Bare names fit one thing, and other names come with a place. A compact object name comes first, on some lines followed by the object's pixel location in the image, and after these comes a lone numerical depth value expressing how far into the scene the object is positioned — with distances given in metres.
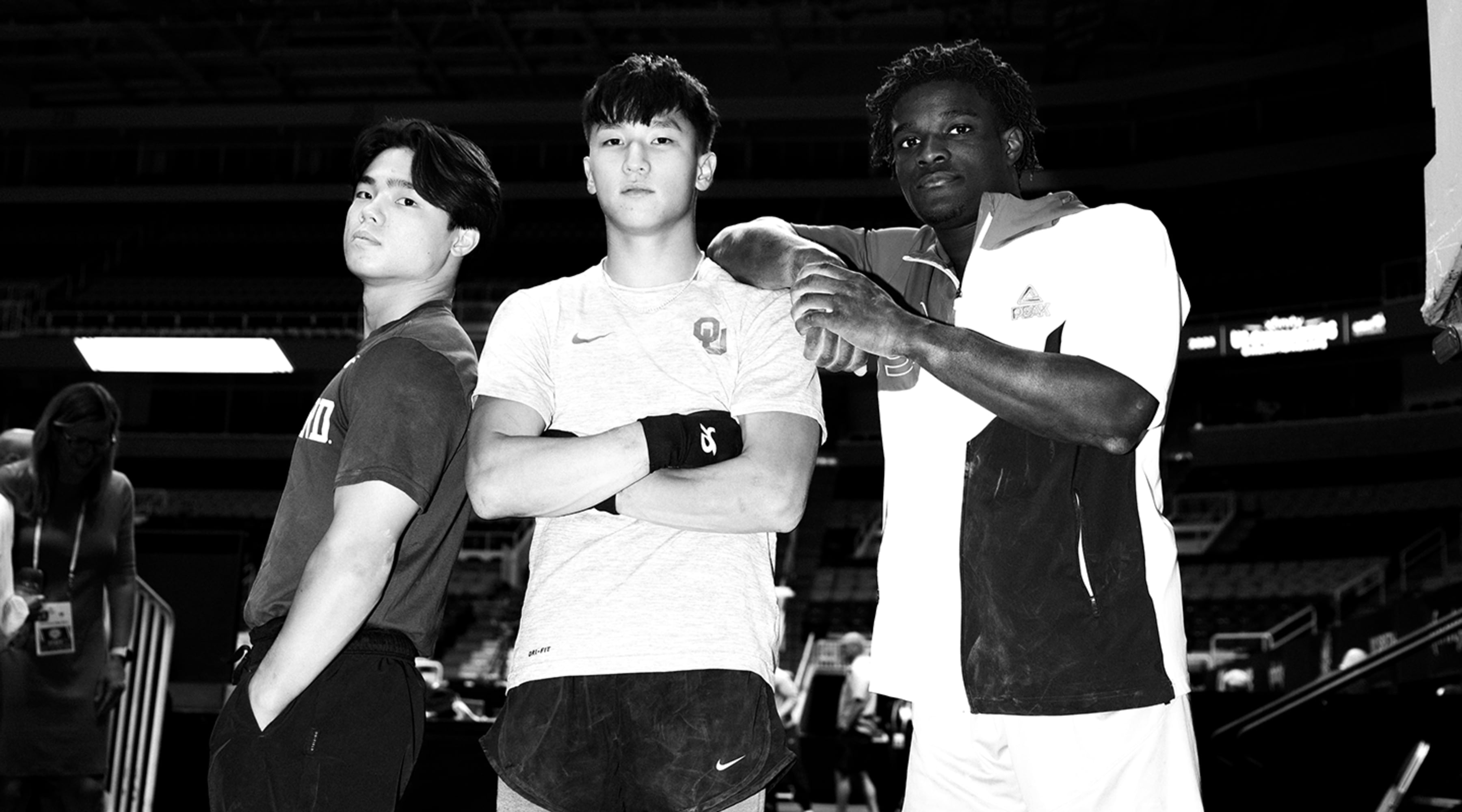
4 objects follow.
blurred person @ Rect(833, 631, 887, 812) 8.81
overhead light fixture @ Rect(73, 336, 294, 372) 24.69
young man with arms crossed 1.85
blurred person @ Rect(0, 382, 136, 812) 3.86
